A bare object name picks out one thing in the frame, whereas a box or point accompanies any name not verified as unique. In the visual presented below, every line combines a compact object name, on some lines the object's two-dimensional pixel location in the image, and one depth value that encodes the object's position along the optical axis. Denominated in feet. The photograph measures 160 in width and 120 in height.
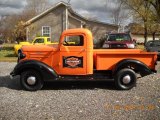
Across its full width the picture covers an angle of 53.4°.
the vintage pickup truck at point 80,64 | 17.24
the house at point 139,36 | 134.81
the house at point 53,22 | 62.29
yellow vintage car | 41.90
